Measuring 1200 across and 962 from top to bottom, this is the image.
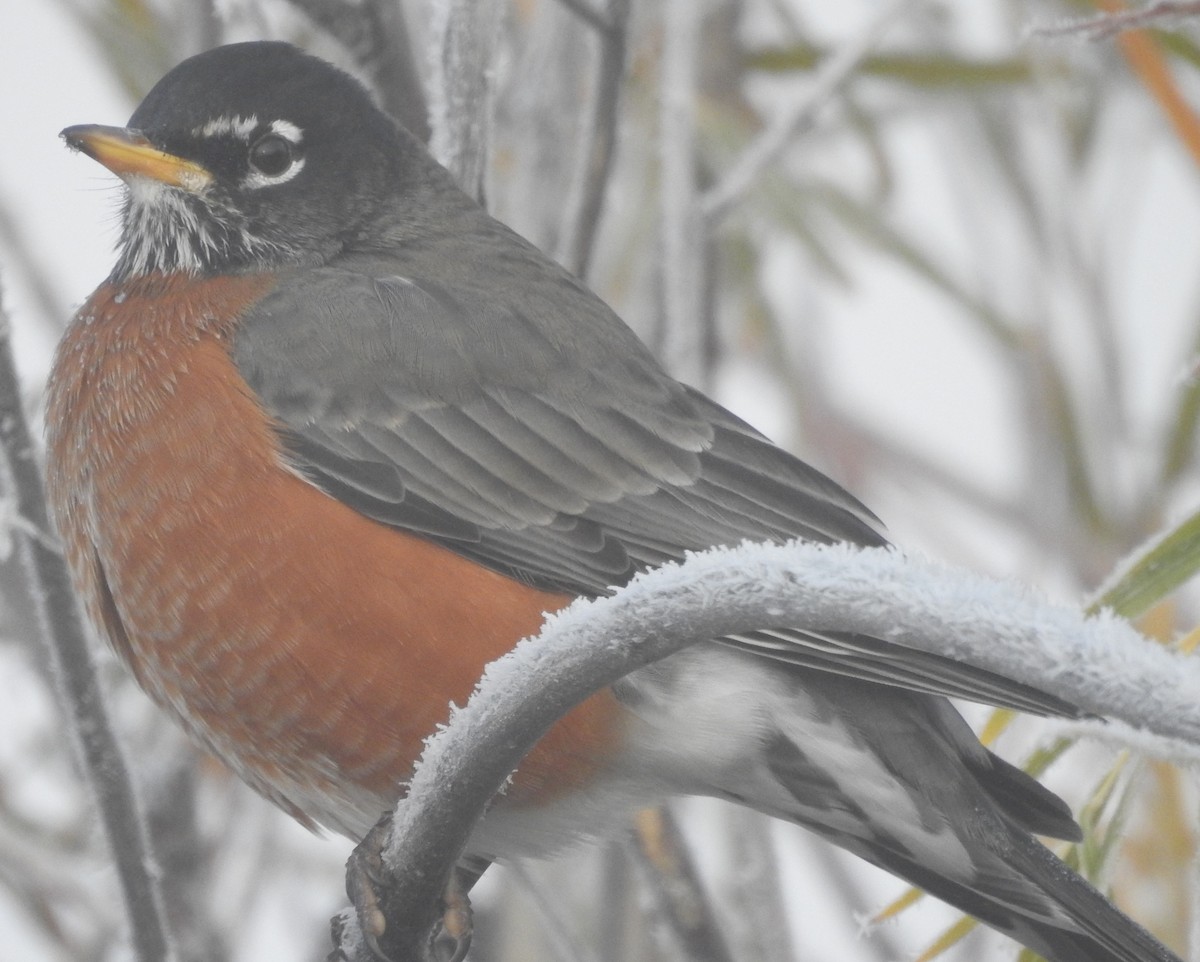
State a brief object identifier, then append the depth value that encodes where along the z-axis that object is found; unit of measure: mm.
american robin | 5402
